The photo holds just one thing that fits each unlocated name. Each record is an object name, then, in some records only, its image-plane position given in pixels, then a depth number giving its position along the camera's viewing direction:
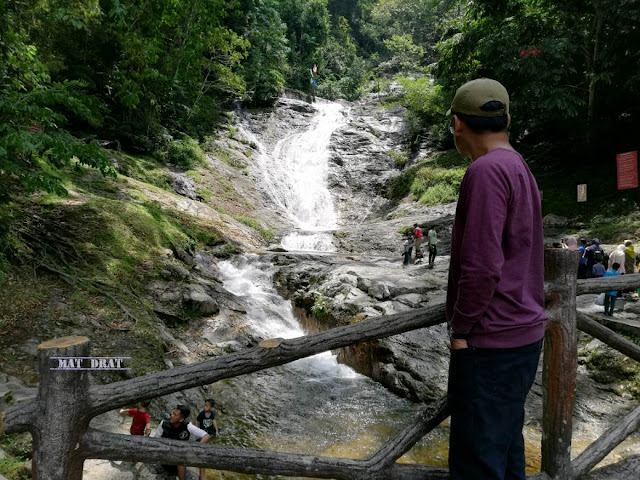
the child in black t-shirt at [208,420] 4.87
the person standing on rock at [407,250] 13.03
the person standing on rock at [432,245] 11.95
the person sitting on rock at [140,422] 4.06
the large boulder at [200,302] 8.10
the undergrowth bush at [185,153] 19.28
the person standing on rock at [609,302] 7.13
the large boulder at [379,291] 8.97
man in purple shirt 1.57
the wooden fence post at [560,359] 2.48
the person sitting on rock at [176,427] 4.04
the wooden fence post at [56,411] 1.84
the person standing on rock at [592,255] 9.07
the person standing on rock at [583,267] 9.54
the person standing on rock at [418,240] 13.49
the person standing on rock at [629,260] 8.38
